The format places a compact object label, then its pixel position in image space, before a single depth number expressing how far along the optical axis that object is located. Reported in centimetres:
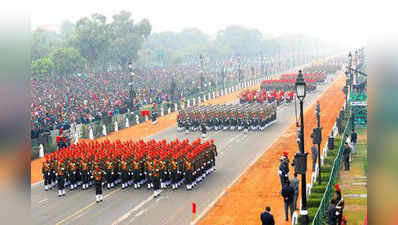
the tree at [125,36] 8734
